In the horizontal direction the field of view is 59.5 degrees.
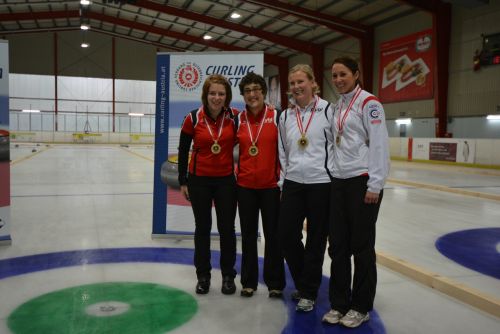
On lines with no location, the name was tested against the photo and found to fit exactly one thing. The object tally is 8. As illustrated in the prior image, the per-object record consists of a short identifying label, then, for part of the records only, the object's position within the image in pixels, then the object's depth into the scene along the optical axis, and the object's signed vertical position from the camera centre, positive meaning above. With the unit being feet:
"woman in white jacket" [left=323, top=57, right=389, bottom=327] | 8.78 -0.88
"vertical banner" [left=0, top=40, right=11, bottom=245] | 15.01 -0.36
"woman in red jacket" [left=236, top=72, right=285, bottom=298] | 10.41 -0.92
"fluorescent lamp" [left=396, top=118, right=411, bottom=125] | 71.95 +4.39
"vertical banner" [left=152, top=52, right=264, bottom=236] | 15.83 +1.77
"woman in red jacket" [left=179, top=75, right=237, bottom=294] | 10.93 -0.78
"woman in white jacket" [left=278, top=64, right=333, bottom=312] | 9.68 -0.65
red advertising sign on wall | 66.74 +12.75
